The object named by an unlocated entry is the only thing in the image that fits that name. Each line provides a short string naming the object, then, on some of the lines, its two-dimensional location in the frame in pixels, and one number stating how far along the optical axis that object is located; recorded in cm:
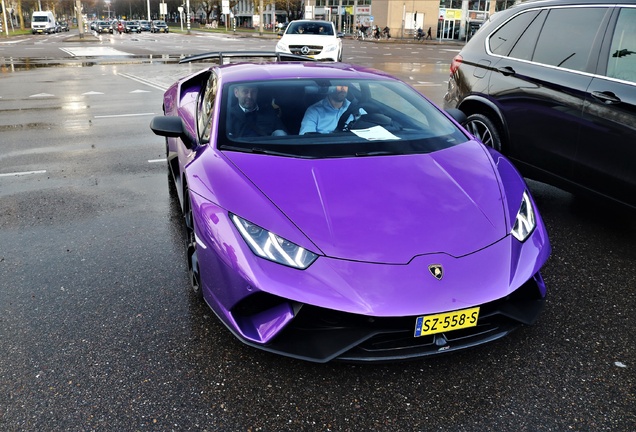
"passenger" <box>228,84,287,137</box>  356
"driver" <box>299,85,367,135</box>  370
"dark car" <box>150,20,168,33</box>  6731
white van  6106
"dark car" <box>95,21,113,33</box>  6494
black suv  399
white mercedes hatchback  1877
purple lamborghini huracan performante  241
